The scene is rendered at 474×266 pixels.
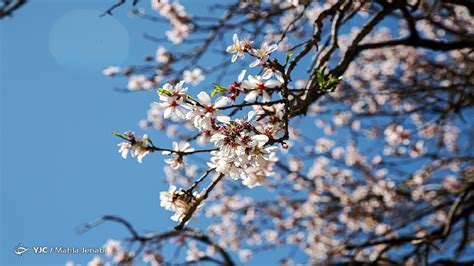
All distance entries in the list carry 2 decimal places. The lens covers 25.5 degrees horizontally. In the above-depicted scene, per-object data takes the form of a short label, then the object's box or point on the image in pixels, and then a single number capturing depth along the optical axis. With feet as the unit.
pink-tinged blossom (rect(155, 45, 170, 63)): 6.24
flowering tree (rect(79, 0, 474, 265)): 3.69
